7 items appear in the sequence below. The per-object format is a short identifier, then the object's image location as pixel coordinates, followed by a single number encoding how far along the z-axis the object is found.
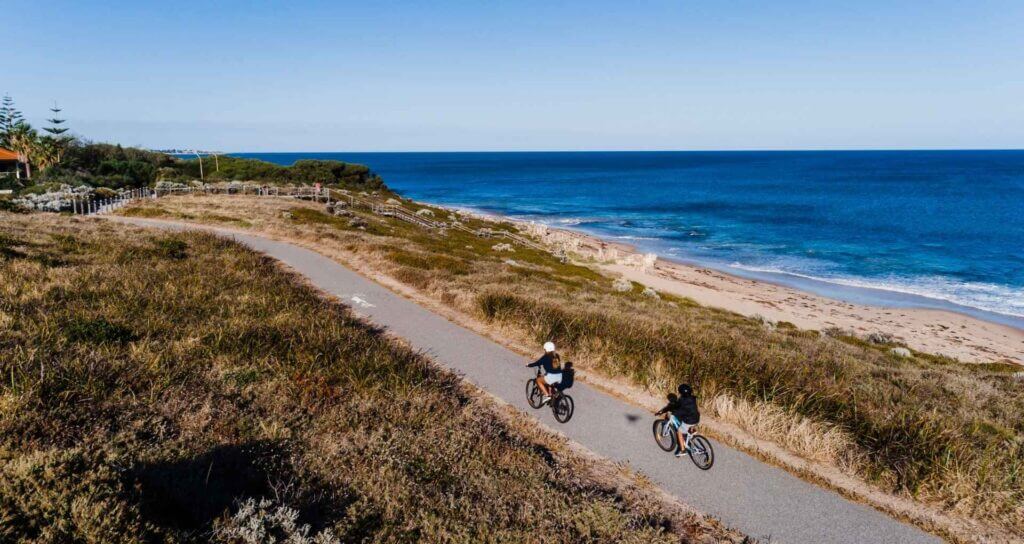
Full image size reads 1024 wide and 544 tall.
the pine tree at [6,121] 65.56
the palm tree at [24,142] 59.31
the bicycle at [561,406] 10.07
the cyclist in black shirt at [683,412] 8.48
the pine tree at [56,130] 63.38
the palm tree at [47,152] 60.22
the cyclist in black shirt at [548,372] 10.09
